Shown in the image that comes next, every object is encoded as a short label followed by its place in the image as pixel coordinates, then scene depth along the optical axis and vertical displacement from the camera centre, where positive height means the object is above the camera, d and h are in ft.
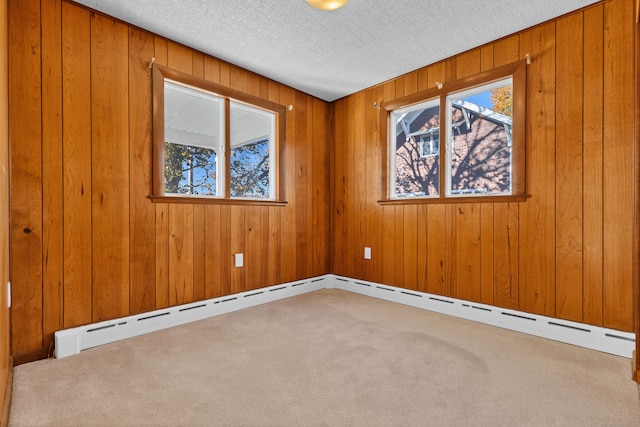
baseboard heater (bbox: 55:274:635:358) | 6.54 -2.70
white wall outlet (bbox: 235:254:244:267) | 9.70 -1.50
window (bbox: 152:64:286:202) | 8.24 +2.04
